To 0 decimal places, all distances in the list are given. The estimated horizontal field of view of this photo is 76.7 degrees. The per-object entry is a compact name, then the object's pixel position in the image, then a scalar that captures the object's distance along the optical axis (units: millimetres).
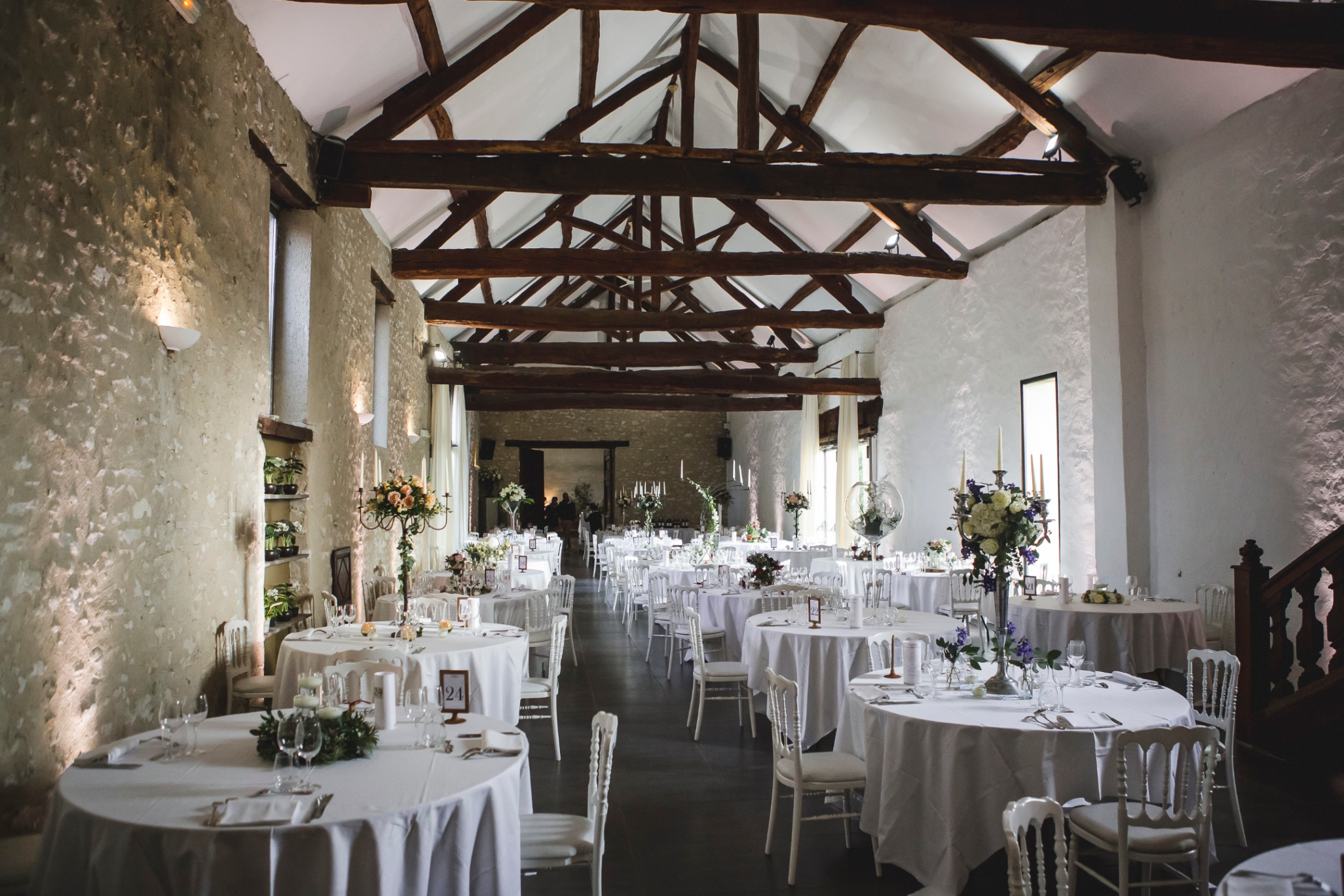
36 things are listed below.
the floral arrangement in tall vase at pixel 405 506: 5527
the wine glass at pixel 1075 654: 3471
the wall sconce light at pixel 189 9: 3793
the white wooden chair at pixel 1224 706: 3691
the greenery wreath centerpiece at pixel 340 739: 2646
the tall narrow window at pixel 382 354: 9234
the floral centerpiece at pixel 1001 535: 3496
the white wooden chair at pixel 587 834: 2734
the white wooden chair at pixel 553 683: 5023
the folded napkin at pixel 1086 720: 3098
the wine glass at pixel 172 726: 2688
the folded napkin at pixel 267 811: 2172
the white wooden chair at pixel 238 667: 4680
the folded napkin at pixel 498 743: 2764
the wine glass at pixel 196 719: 2746
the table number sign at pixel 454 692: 3125
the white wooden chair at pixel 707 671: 5340
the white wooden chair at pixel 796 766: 3420
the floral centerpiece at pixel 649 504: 13898
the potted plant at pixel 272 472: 5531
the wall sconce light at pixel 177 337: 3982
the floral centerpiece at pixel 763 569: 6594
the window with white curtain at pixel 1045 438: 8328
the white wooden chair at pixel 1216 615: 6062
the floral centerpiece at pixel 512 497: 12938
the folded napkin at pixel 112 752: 2645
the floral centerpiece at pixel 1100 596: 6113
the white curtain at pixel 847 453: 13016
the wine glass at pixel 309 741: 2381
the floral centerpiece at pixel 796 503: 11719
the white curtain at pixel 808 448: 14523
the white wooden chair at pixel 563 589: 7266
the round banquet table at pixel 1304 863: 1945
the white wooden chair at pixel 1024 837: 1892
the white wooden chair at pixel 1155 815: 2668
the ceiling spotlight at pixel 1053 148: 7121
